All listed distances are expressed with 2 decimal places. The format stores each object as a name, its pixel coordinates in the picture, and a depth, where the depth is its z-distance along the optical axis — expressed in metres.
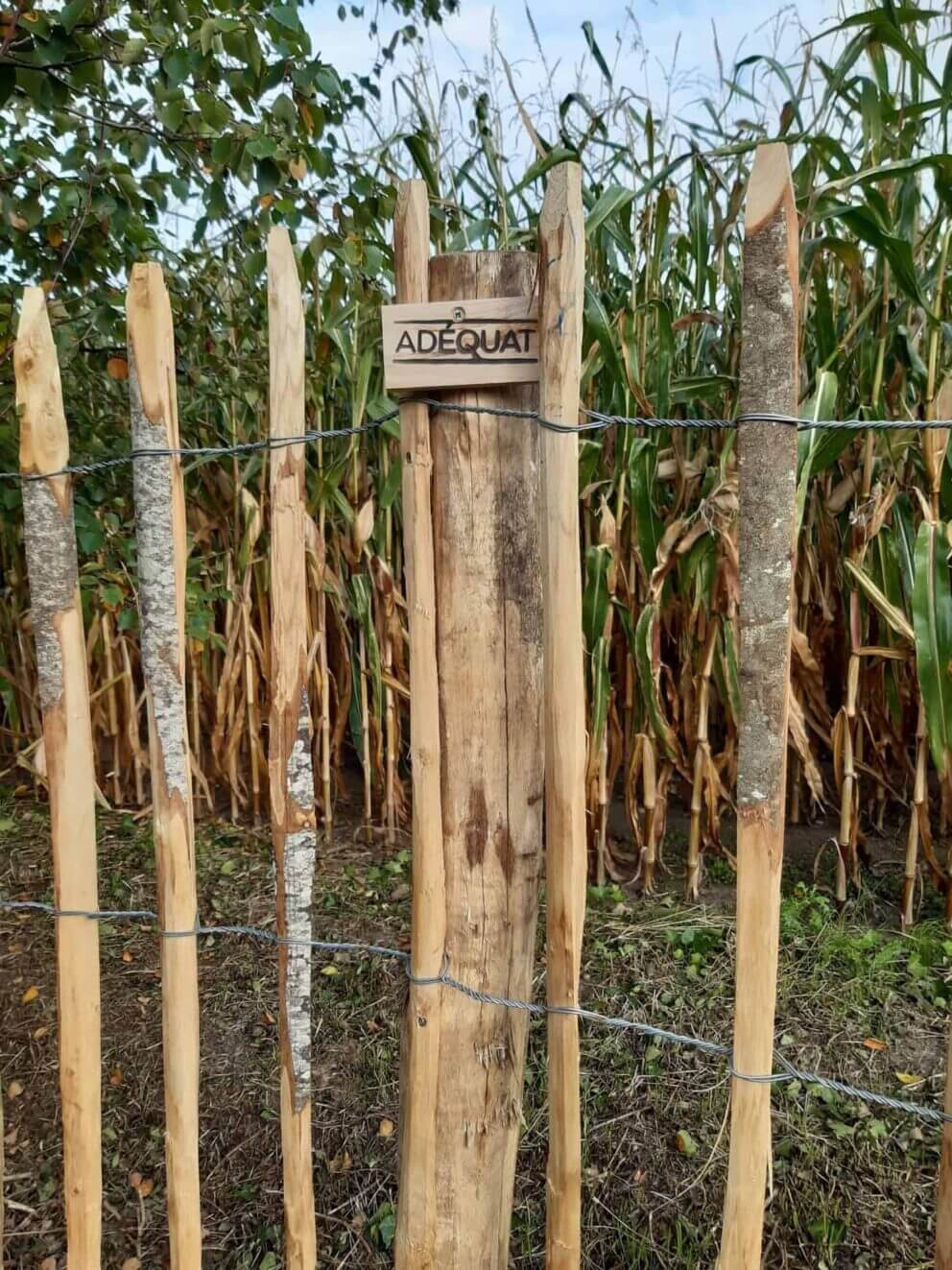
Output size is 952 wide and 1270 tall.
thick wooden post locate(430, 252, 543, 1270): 1.22
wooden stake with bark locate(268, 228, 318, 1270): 1.21
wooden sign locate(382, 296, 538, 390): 1.15
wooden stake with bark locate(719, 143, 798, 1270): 1.00
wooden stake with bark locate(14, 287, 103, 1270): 1.37
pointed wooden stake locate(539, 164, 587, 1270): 1.08
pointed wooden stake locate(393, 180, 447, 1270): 1.21
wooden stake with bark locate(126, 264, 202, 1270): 1.30
